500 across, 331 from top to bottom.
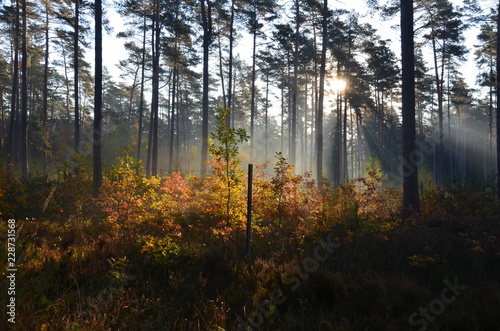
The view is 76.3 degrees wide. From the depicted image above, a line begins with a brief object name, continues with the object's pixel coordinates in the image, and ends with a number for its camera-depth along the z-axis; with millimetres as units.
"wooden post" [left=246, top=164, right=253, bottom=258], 6563
